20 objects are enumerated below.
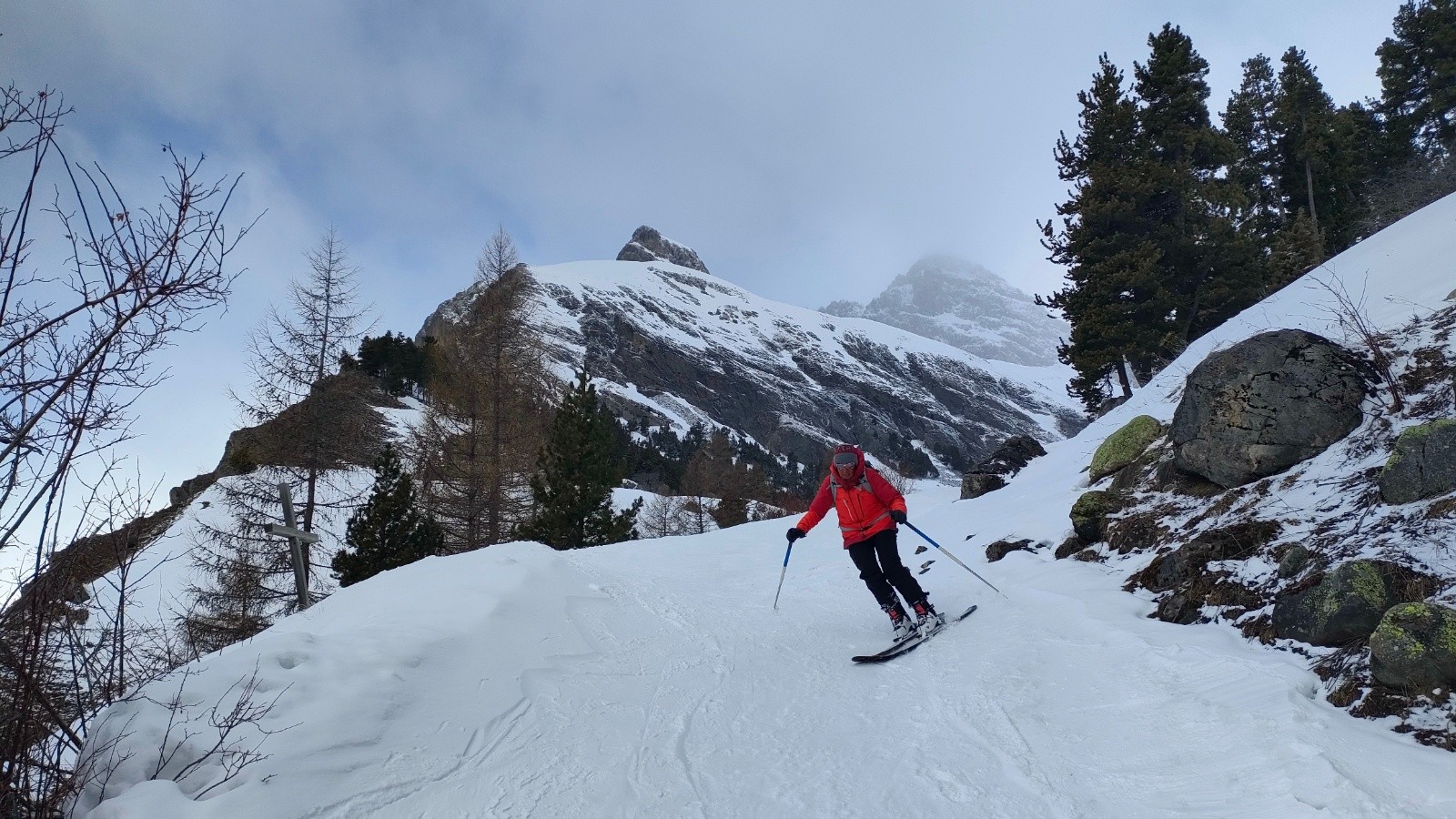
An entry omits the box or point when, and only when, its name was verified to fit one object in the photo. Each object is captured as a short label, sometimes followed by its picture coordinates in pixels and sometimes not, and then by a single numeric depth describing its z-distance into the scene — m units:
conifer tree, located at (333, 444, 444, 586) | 14.50
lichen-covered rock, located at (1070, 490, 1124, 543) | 7.61
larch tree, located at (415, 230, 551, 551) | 17.73
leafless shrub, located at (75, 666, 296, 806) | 2.80
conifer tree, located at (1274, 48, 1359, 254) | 26.92
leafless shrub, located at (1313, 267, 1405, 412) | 5.68
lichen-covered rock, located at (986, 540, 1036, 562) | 8.62
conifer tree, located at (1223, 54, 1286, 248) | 28.02
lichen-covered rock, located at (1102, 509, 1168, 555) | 6.63
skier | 6.72
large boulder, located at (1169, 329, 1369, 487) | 6.01
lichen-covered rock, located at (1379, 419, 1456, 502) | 4.35
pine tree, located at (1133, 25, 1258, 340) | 18.88
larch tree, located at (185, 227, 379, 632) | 14.43
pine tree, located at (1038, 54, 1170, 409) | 18.92
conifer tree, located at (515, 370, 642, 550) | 19.00
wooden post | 10.44
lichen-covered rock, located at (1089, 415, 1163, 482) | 9.40
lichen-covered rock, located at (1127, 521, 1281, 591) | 5.23
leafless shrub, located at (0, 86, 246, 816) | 2.28
